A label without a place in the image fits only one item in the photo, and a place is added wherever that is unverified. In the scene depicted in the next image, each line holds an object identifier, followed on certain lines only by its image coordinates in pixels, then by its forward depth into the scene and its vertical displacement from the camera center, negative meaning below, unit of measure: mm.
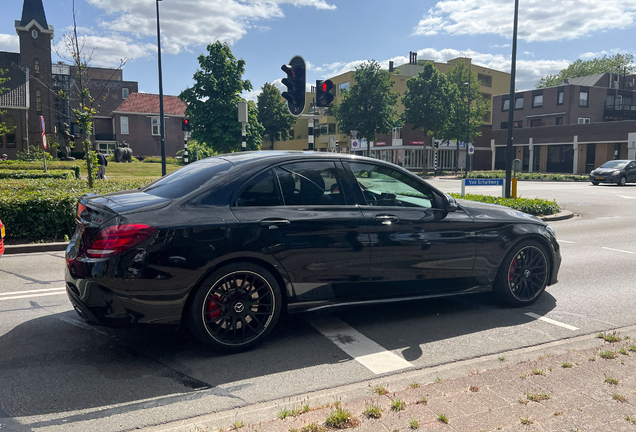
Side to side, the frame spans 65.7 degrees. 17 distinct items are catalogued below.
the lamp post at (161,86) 22297 +3161
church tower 55562 +11256
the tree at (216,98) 34969 +4120
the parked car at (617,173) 28828 -785
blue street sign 12883 -622
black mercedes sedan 3730 -746
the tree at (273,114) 72812 +6269
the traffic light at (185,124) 22927 +1462
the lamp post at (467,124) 45850 +3250
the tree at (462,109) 48219 +4940
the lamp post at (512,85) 16078 +2419
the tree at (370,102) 46094 +5197
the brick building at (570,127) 46844 +3254
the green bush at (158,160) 48719 -480
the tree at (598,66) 88006 +16680
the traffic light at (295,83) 11000 +1648
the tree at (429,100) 46594 +5527
